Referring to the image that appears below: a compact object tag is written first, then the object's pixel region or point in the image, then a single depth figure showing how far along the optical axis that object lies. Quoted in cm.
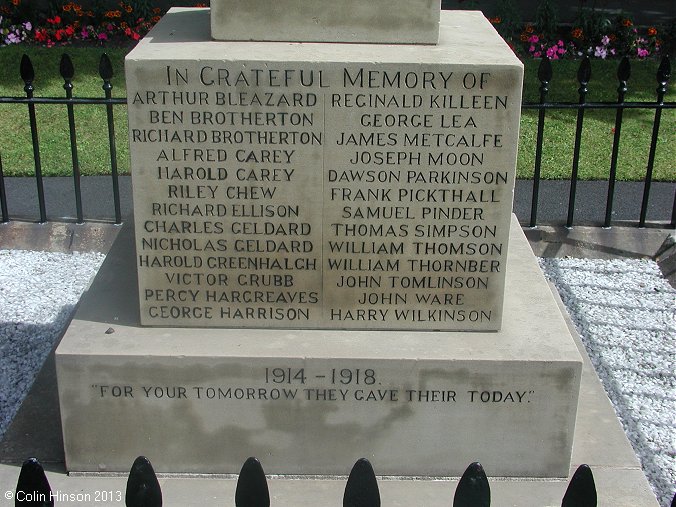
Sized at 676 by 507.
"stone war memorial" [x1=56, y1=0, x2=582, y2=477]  346
